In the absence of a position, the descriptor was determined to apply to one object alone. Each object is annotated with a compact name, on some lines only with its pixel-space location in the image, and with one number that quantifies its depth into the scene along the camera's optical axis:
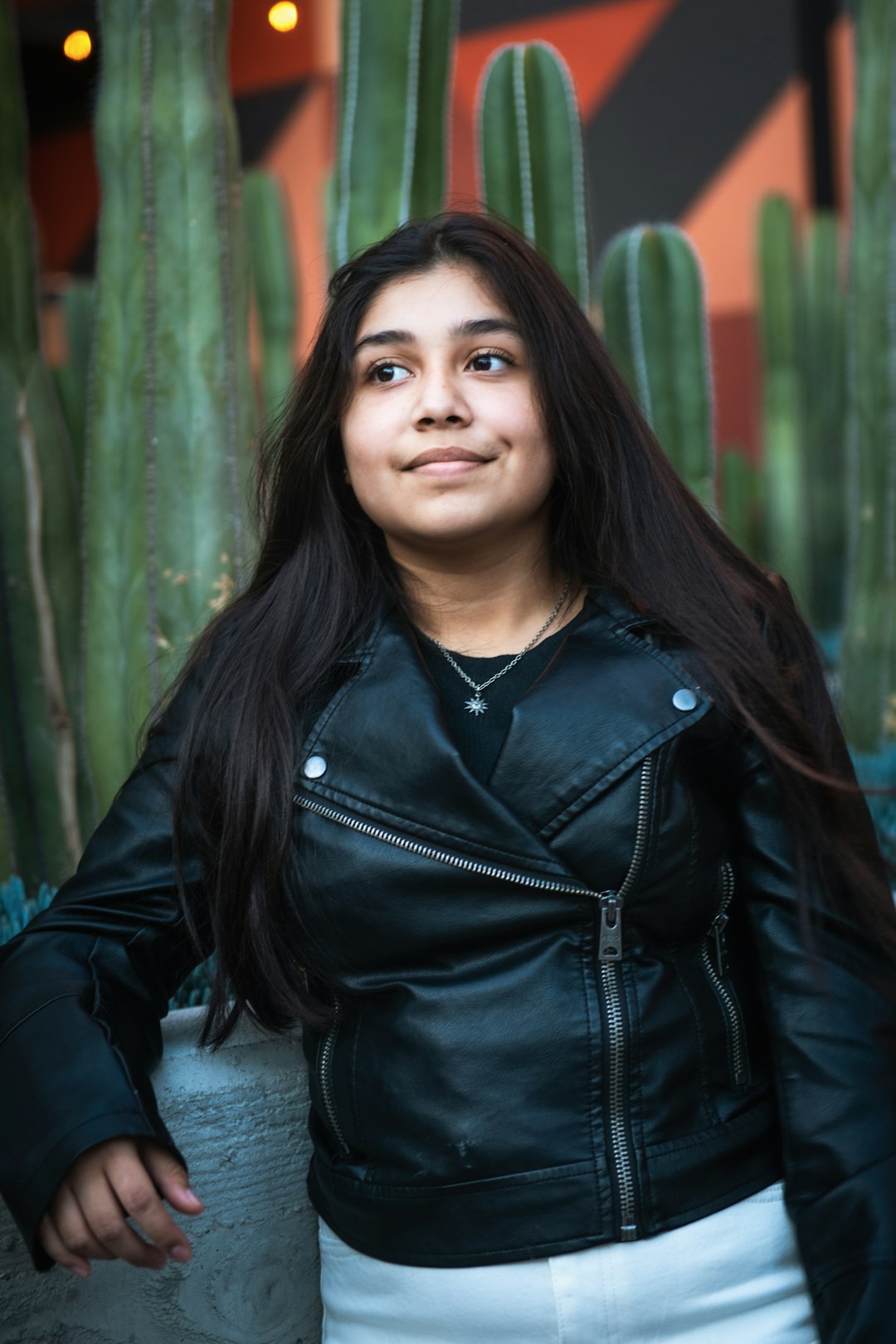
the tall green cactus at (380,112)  2.77
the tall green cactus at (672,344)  3.82
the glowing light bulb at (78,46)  3.21
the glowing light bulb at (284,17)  3.51
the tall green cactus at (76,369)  3.18
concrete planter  1.62
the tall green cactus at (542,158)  3.23
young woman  1.37
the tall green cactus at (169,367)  2.43
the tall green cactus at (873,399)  3.49
